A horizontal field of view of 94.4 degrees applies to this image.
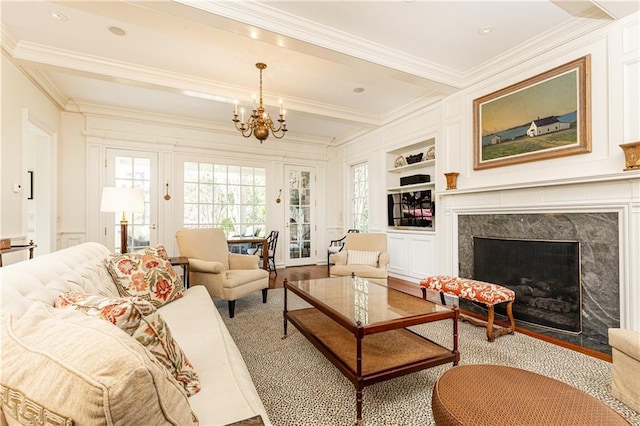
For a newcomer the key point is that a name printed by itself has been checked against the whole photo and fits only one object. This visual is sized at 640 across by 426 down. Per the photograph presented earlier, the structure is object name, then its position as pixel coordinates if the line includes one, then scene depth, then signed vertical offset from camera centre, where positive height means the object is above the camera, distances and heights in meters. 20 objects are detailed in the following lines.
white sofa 0.53 -0.33
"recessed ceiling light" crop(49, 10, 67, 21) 2.57 +1.76
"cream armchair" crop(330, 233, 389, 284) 3.76 -0.60
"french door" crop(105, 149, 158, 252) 4.96 +0.53
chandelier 3.34 +1.07
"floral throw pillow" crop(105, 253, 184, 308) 2.04 -0.45
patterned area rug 1.62 -1.09
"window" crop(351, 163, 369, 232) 6.11 +0.38
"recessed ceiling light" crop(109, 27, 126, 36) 2.77 +1.76
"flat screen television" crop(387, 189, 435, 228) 4.65 +0.10
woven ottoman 1.07 -0.74
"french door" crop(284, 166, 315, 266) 6.45 -0.04
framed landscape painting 2.74 +1.00
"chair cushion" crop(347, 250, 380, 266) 4.07 -0.60
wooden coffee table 1.64 -0.85
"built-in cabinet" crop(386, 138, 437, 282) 4.59 +0.07
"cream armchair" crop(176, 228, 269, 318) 3.16 -0.61
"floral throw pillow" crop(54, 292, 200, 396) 0.95 -0.36
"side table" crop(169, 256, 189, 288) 3.16 -0.51
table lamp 3.05 +0.16
